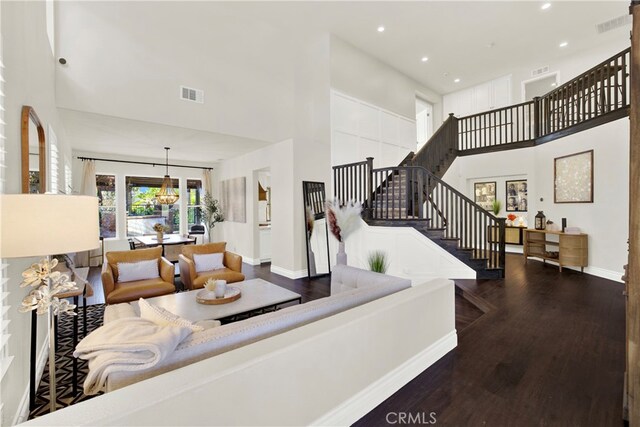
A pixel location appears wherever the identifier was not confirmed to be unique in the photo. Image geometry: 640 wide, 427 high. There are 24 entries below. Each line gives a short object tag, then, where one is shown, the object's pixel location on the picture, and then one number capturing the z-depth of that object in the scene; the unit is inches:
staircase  193.8
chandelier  242.5
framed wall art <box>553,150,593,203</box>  212.4
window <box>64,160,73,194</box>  197.2
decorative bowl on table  117.4
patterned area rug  83.8
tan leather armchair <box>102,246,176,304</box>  138.7
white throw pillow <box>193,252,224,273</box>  176.1
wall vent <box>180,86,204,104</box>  179.6
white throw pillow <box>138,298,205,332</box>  63.3
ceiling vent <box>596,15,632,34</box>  226.4
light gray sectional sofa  49.4
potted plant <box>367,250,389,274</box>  131.7
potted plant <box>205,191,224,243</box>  322.7
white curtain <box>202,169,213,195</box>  336.1
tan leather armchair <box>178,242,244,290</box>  165.5
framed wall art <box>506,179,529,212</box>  298.2
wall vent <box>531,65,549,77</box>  307.6
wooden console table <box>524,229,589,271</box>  211.5
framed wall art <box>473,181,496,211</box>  318.2
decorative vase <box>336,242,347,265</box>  164.9
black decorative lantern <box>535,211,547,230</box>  245.7
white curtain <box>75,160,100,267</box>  259.2
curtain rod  264.4
